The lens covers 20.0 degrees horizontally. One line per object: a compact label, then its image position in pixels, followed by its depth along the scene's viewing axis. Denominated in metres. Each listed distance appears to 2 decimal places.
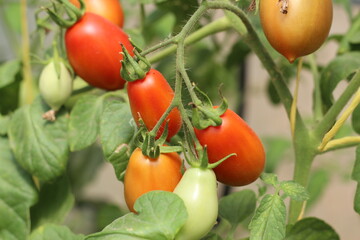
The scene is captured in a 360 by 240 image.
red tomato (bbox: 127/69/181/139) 0.59
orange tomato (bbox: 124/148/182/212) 0.59
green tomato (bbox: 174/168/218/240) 0.57
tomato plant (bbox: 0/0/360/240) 0.58
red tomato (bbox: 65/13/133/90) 0.67
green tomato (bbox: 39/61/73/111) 0.70
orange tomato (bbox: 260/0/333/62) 0.58
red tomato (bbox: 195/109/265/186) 0.58
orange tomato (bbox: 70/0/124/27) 0.74
